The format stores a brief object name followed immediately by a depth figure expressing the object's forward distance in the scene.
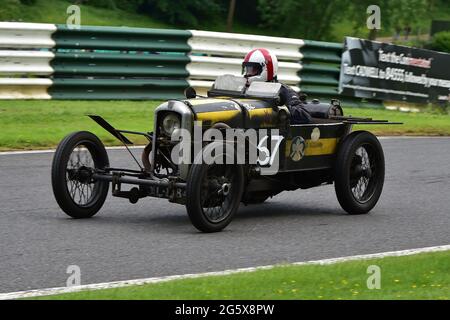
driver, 16.90
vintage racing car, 14.89
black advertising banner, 34.67
